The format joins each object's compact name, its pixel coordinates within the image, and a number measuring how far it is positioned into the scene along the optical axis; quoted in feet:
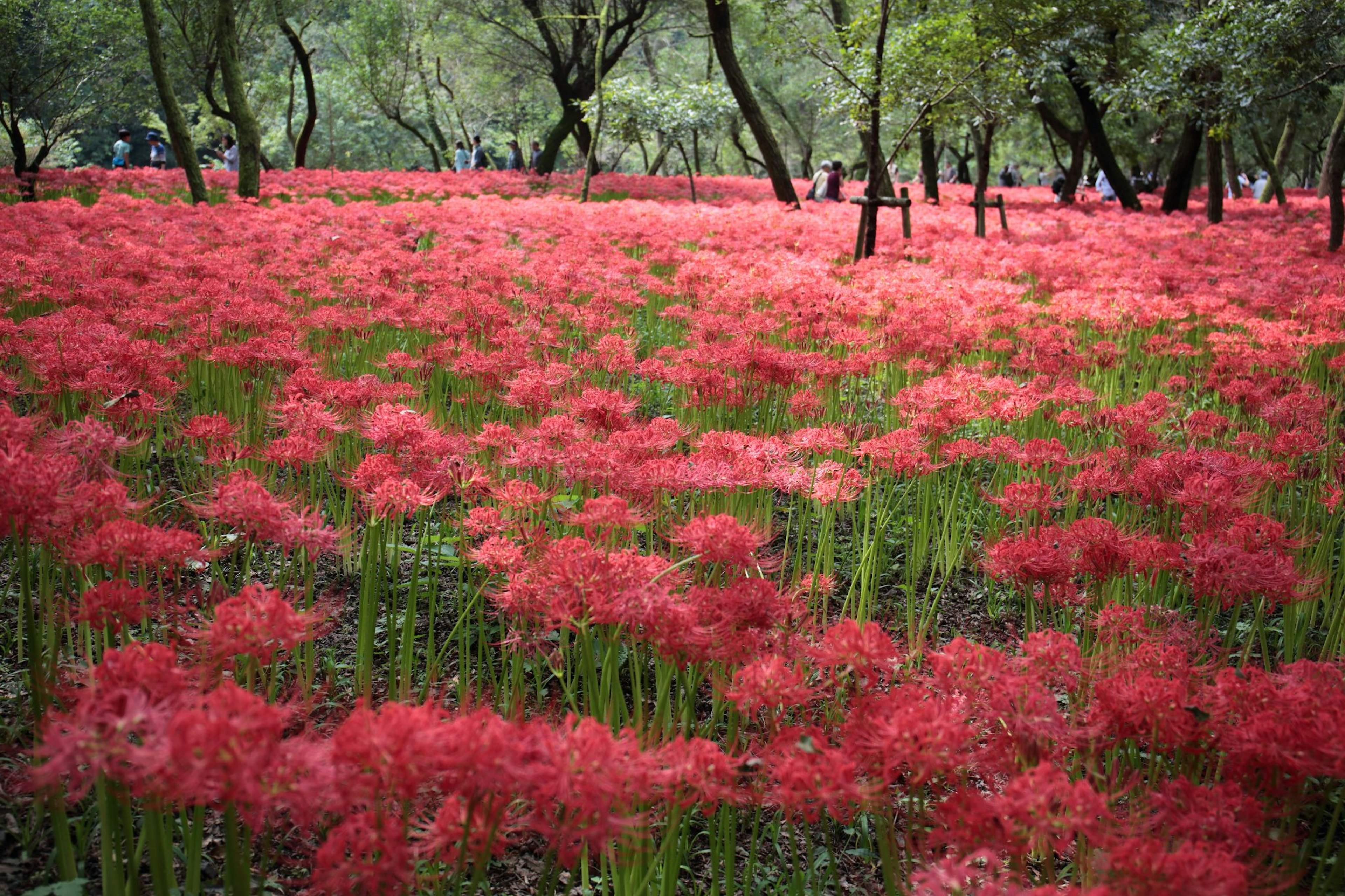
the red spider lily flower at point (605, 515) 7.54
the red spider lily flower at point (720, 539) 7.16
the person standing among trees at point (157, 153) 82.23
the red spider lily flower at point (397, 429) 9.65
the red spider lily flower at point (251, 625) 5.22
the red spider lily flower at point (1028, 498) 10.25
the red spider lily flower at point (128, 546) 6.21
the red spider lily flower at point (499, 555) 7.99
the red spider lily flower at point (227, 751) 4.04
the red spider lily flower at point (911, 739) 5.19
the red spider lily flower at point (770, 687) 5.88
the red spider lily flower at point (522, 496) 8.57
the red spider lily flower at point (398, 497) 8.07
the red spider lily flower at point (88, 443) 8.07
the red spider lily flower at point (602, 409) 11.55
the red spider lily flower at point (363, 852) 4.46
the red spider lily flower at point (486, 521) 8.66
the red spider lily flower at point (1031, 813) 4.94
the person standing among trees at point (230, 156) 79.97
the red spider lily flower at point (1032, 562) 8.32
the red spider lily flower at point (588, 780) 4.54
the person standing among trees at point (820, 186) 78.59
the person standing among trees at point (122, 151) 72.02
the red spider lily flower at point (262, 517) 6.93
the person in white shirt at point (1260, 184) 110.04
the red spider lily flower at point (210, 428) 9.64
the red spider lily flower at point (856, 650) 5.97
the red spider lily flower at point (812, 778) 5.20
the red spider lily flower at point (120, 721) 4.13
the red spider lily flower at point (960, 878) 4.70
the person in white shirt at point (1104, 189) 88.17
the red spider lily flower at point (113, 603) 6.07
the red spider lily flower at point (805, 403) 14.02
